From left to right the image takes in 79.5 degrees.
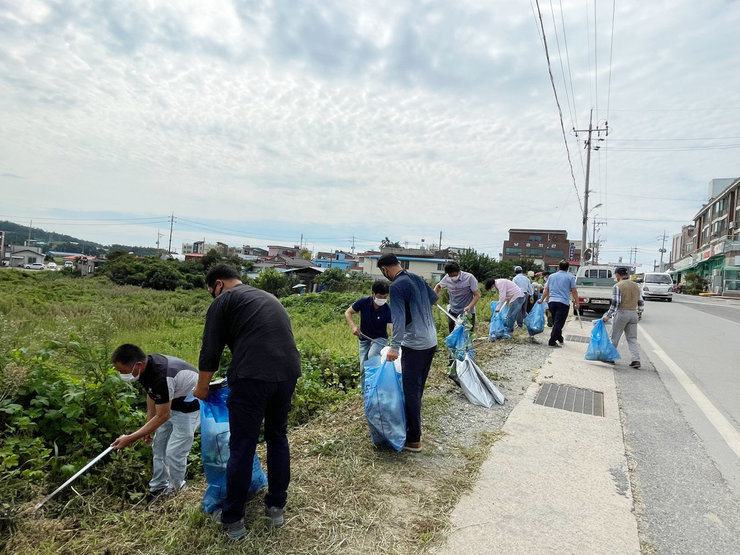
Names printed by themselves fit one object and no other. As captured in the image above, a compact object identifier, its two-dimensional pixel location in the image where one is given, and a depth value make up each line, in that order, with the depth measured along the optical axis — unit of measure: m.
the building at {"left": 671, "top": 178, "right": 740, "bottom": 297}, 39.94
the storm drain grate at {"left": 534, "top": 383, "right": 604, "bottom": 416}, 5.02
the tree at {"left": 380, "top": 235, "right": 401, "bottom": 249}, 76.06
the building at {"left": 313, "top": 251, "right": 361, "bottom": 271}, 78.12
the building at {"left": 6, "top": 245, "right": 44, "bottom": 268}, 73.75
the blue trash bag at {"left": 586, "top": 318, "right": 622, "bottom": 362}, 7.32
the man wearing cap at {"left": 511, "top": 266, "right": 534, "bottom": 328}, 10.00
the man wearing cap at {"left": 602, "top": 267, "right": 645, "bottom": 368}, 7.22
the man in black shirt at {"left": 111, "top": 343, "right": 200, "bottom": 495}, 3.05
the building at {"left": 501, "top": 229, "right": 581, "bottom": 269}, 82.62
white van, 25.64
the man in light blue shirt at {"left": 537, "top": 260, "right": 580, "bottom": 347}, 8.47
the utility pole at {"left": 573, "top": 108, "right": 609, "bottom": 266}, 28.70
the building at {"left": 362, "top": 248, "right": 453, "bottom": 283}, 54.80
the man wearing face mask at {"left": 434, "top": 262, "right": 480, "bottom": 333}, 7.23
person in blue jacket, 3.55
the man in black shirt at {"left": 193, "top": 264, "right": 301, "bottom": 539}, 2.46
